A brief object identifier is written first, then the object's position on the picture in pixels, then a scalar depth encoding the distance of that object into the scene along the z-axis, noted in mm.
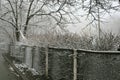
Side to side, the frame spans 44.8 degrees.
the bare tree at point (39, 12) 14889
